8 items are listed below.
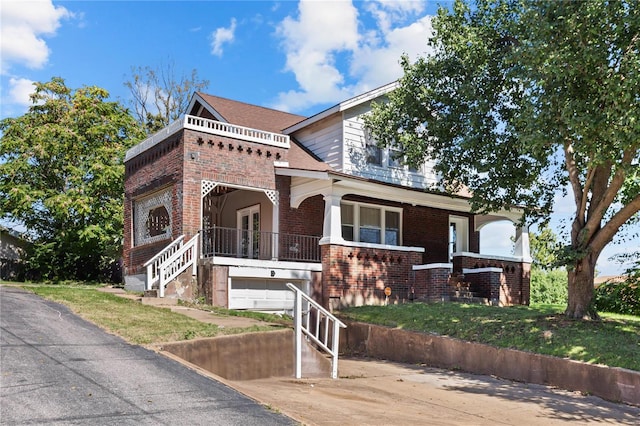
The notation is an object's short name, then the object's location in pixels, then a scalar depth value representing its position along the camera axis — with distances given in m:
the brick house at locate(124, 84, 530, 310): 18.00
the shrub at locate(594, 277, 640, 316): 20.15
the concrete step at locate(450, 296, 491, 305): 18.64
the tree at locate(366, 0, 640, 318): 11.52
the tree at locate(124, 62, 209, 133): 40.50
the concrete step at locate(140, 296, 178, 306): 15.55
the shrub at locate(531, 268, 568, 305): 27.33
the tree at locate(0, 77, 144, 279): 27.11
